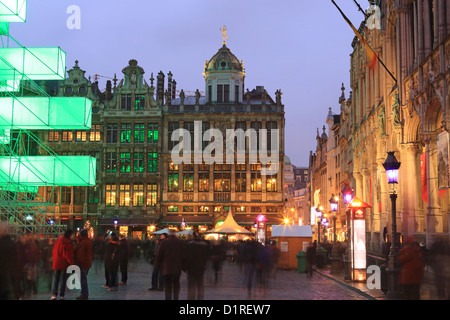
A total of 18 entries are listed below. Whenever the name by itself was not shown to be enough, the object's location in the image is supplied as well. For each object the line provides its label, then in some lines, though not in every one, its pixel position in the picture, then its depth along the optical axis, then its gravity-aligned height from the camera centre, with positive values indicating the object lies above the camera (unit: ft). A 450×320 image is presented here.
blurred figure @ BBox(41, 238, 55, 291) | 67.72 -3.84
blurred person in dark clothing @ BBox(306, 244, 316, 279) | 88.23 -4.48
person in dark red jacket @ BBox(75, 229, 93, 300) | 53.83 -2.27
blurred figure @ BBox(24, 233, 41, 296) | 53.21 -2.85
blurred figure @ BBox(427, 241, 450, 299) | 46.09 -3.27
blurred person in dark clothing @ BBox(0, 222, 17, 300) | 38.42 -2.13
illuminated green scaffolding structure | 115.03 +20.78
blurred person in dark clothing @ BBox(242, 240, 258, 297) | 60.95 -3.15
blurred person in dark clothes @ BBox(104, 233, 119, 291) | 63.82 -3.64
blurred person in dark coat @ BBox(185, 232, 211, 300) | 46.26 -2.47
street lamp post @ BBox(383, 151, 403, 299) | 54.13 -3.41
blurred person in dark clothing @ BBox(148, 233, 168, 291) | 62.39 -5.15
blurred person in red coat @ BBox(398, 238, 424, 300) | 43.75 -2.82
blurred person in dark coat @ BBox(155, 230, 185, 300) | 45.80 -2.37
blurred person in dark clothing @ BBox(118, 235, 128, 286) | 67.00 -3.12
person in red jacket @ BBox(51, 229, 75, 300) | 52.06 -2.74
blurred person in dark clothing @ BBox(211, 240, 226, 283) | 69.15 -3.02
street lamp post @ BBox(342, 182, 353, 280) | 77.34 -0.21
